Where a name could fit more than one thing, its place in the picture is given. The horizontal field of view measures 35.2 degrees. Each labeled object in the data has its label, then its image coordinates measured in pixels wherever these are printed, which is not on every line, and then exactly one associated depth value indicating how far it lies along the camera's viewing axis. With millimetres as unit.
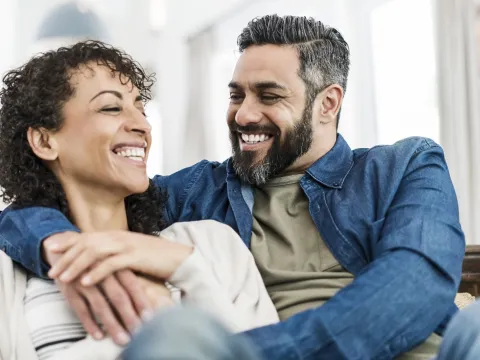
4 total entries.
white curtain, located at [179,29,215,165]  5863
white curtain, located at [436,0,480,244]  4047
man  1374
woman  1475
